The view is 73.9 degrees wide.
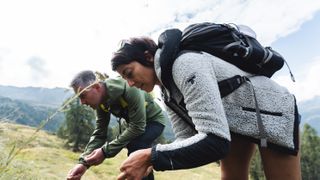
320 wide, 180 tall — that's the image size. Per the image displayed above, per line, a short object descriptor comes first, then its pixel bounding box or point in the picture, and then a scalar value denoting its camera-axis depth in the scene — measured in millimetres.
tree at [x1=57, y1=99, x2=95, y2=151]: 33225
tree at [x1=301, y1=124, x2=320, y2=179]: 35079
